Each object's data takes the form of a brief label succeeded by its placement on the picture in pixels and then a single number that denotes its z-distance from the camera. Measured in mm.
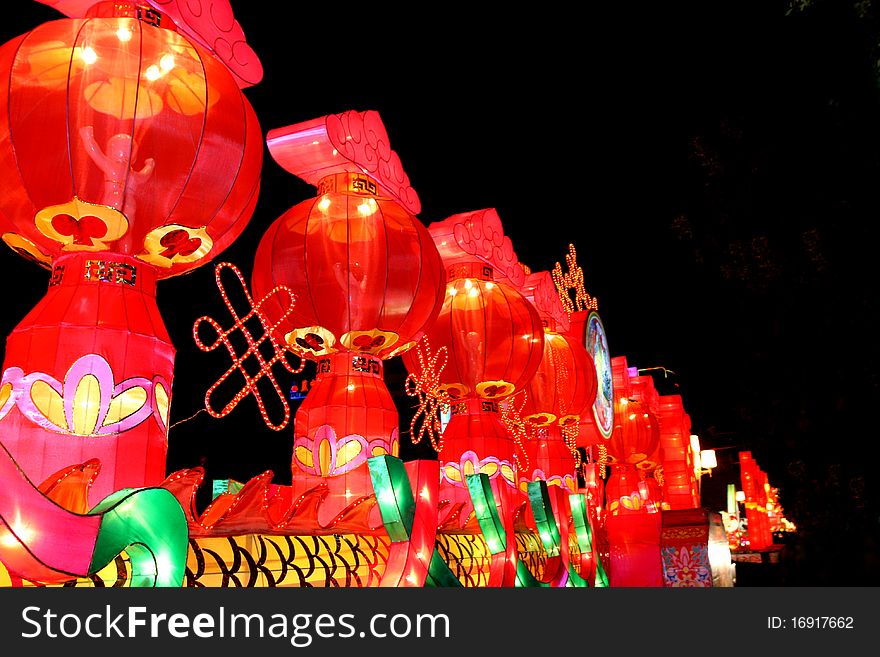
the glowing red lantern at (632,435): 13000
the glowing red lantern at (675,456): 15383
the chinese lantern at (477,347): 6531
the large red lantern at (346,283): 4844
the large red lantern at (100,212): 2971
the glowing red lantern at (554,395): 8258
